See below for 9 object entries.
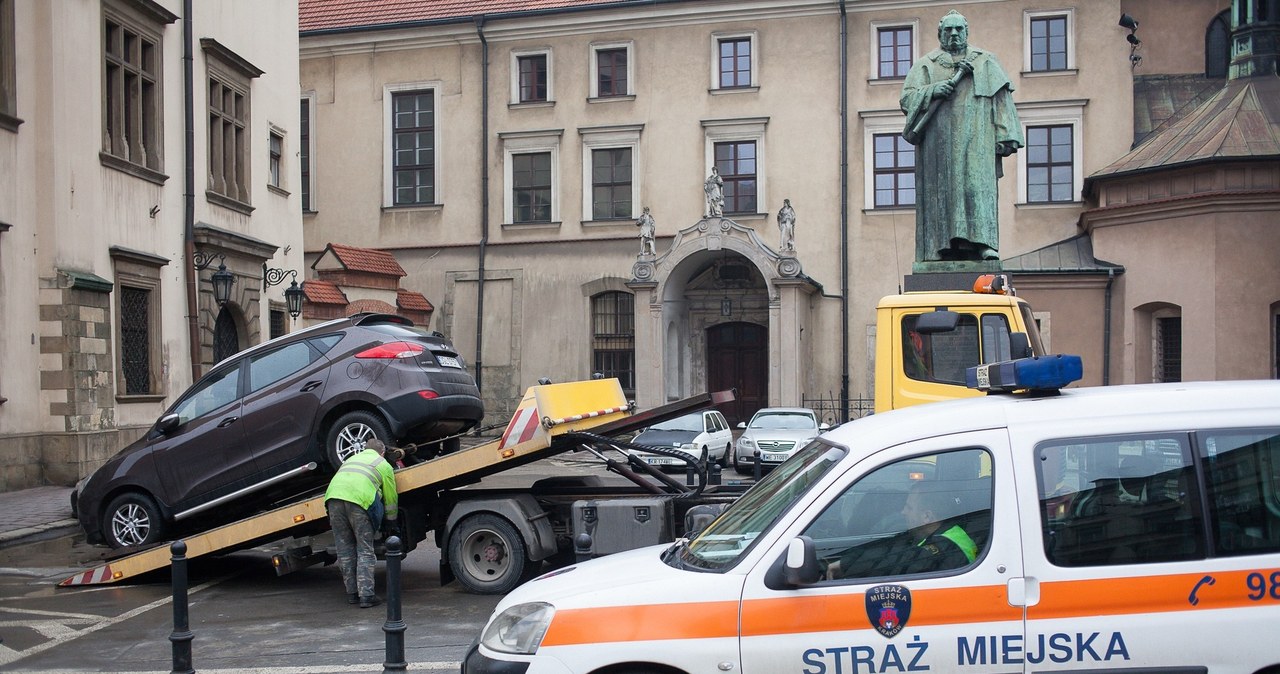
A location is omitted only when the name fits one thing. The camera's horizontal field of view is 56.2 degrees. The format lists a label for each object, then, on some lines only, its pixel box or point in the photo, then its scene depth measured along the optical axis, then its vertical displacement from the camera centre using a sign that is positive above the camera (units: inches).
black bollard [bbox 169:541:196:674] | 288.2 -75.4
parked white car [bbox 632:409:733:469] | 925.2 -103.3
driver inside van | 190.9 -38.8
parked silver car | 914.1 -100.4
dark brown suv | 436.1 -42.7
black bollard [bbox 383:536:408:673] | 285.4 -75.8
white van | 183.6 -40.6
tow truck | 398.3 -69.0
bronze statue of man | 462.9 +66.8
